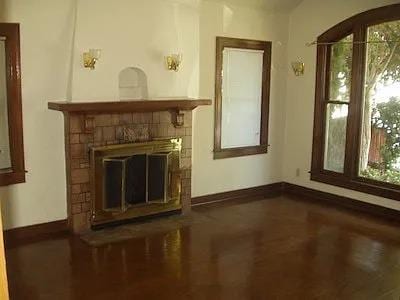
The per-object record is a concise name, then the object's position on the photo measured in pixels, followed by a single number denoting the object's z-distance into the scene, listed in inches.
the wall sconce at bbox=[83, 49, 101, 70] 170.4
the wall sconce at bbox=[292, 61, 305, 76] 233.3
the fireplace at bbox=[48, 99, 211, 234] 175.5
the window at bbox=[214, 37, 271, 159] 222.5
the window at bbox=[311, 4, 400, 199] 204.2
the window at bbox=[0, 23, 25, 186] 160.9
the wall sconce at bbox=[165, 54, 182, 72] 190.9
